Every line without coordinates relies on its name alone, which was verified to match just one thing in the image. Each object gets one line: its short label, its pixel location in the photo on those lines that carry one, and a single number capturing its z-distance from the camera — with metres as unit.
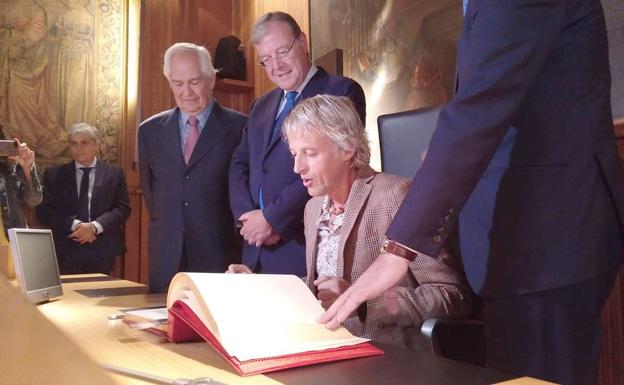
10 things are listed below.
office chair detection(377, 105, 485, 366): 1.49
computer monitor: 1.83
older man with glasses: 2.30
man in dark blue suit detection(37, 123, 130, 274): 4.27
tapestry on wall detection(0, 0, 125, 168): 4.96
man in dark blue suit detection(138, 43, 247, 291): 2.76
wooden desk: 0.87
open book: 0.96
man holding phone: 2.31
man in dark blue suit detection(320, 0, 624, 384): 1.04
